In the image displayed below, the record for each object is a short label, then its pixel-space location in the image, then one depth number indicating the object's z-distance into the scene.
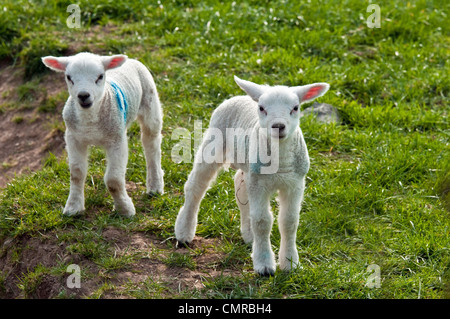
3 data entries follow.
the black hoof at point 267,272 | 5.73
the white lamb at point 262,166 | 5.24
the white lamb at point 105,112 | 6.05
